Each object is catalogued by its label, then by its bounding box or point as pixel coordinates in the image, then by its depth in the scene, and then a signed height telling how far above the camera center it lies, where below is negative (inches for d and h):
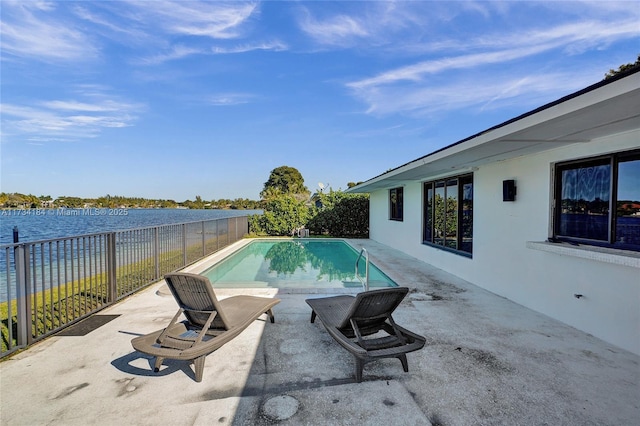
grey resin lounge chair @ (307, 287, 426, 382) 108.7 -51.7
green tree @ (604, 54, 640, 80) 476.1 +218.4
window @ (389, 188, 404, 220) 441.9 +0.7
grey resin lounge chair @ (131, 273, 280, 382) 108.7 -51.2
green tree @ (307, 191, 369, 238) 640.4 -26.3
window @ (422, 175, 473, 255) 279.0 -9.6
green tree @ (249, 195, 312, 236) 637.3 -28.3
